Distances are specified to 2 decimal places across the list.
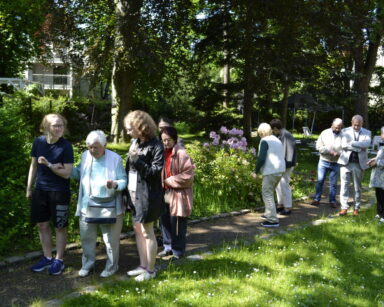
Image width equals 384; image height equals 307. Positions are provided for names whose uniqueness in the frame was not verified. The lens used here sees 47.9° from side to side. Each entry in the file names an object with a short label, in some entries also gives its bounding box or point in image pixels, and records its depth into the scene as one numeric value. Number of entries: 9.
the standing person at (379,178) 7.39
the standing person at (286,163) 7.99
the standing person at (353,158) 7.77
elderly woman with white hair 4.53
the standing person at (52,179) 4.66
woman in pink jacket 5.12
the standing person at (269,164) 6.82
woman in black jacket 4.36
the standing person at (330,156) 8.44
